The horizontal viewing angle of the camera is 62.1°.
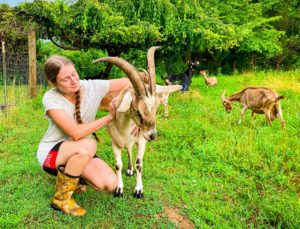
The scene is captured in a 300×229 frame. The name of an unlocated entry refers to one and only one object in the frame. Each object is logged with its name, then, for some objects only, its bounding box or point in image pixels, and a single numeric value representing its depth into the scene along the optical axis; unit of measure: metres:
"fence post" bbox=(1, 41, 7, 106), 5.69
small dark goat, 7.69
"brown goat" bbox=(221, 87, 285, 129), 4.62
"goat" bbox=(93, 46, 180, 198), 2.33
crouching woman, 2.32
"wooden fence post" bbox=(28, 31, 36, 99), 7.05
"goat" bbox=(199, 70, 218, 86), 8.67
